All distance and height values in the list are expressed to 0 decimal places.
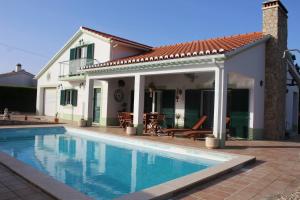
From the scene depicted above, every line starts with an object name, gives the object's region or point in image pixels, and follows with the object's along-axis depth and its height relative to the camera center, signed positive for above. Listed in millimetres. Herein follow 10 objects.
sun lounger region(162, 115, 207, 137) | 13633 -953
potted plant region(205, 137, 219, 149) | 10719 -1257
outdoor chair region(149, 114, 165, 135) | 15172 -798
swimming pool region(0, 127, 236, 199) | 7312 -1879
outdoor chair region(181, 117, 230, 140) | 12620 -1063
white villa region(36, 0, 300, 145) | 12273 +1648
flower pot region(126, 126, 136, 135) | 14148 -1182
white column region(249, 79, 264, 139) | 14055 +74
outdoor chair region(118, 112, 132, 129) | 16203 -664
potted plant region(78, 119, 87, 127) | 17391 -1052
